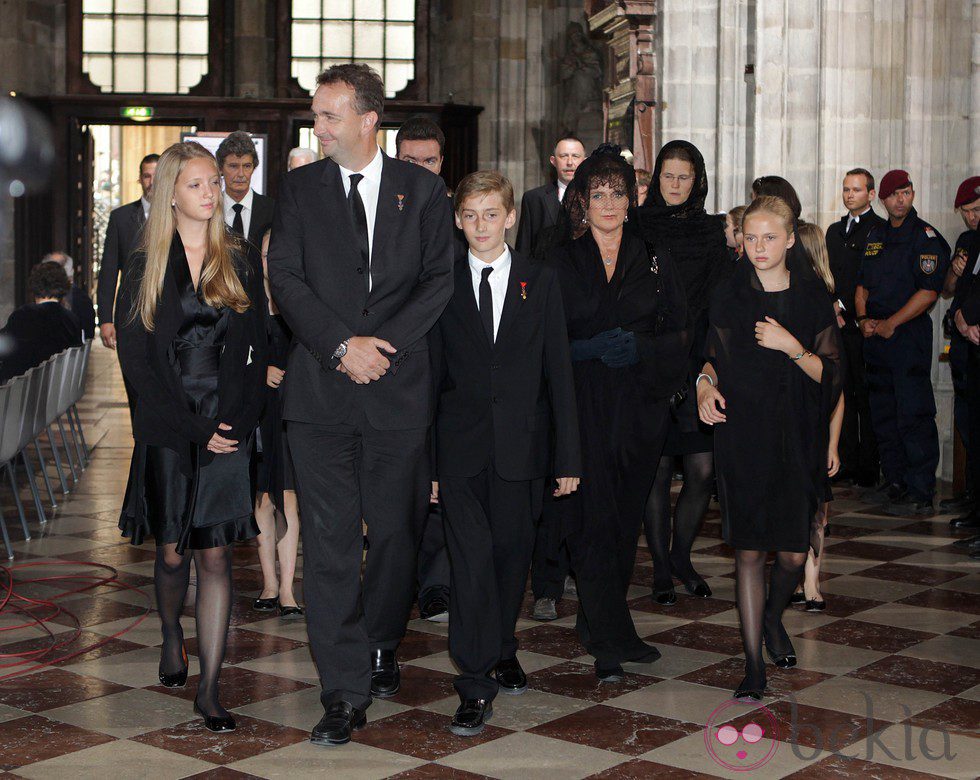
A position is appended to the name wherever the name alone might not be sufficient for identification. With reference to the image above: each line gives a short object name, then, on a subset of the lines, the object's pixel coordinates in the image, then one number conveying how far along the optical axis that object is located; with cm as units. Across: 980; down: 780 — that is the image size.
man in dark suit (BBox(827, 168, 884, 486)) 938
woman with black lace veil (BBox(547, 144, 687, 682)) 520
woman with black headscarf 623
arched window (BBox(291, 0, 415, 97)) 2067
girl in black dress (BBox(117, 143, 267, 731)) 458
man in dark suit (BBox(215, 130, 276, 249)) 673
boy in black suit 468
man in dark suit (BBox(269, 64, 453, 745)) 442
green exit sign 1967
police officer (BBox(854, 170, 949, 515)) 896
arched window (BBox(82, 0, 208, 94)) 2036
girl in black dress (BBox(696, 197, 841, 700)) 493
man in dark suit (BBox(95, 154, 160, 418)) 799
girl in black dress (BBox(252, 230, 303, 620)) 577
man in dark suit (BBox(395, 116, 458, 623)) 619
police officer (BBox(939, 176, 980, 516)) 827
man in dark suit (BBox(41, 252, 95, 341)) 1350
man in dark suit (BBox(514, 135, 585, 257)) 705
